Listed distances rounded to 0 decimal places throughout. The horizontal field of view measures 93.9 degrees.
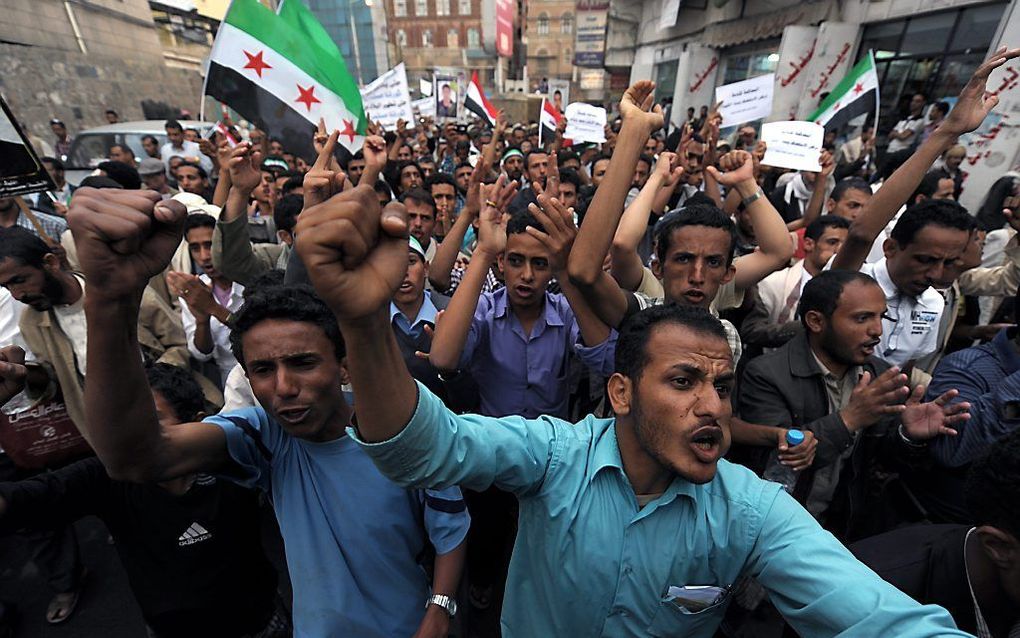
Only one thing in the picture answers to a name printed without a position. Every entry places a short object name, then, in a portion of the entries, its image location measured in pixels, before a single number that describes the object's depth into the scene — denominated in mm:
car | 8367
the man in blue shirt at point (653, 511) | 1047
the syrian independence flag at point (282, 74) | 3719
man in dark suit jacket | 1825
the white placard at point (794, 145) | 4184
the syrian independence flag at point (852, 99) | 4984
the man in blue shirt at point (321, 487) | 1410
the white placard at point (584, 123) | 7223
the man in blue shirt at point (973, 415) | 1748
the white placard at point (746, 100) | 5645
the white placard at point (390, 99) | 6383
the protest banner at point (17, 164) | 2521
